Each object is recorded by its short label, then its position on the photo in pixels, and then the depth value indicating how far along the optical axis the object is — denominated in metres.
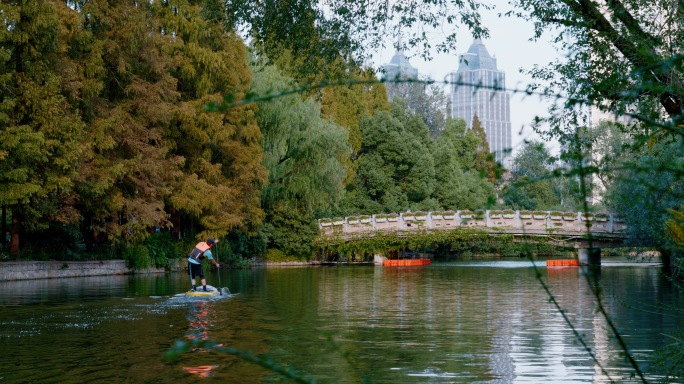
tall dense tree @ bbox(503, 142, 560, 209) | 74.44
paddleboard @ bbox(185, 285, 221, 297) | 22.17
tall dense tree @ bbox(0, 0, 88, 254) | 29.11
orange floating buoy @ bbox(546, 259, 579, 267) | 47.53
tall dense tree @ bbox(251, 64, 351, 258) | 44.78
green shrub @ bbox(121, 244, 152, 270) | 37.74
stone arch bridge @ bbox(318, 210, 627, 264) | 44.41
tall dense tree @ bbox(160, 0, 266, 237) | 39.28
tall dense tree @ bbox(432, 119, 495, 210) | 66.94
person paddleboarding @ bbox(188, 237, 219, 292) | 22.62
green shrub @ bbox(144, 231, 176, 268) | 39.59
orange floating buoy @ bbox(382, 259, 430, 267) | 49.75
